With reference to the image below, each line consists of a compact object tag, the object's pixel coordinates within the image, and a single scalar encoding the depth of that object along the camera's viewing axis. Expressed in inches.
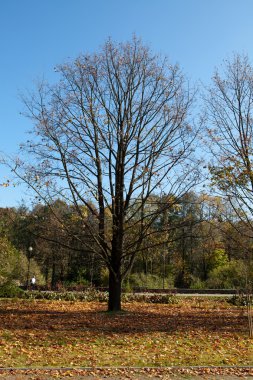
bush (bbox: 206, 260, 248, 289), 1257.4
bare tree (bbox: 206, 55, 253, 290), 548.7
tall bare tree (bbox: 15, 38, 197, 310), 592.4
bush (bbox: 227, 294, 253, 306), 855.0
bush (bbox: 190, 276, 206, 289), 1347.2
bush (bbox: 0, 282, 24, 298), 852.7
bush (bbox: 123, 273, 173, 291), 1284.6
